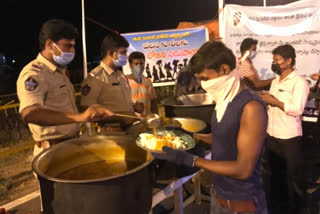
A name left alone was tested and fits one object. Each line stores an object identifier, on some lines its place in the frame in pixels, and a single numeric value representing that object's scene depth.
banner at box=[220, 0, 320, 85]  4.16
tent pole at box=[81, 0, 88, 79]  4.55
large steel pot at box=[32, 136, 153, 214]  1.40
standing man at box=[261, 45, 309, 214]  3.28
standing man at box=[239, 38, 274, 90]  4.16
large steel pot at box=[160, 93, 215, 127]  2.78
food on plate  1.97
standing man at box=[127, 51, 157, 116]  4.19
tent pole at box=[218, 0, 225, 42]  4.72
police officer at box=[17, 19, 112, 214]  2.06
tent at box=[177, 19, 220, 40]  5.72
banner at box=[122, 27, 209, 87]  5.76
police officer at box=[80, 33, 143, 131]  2.86
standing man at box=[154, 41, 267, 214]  1.57
